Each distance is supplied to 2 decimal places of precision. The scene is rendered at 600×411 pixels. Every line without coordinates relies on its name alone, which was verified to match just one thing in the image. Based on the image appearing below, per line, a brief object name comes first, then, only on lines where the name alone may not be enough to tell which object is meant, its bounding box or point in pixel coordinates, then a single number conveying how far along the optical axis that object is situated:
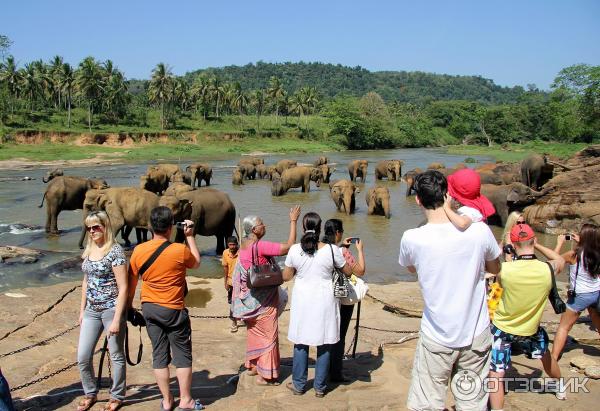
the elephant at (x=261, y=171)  37.69
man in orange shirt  4.66
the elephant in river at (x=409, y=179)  26.97
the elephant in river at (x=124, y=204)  14.12
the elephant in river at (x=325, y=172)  34.01
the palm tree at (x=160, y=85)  78.50
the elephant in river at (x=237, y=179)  33.84
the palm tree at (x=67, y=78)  73.12
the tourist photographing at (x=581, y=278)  5.46
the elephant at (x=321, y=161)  40.44
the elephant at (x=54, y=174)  21.29
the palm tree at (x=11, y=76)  70.12
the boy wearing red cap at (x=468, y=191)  4.62
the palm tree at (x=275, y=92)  97.19
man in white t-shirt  3.51
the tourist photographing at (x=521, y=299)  4.59
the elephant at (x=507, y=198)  18.64
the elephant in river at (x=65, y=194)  17.27
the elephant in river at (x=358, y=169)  36.22
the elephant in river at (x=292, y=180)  28.67
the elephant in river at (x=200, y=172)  32.56
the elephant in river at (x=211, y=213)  13.64
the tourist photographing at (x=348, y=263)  5.08
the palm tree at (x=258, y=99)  93.94
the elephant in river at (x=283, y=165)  35.57
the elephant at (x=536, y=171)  26.19
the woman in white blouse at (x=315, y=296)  4.89
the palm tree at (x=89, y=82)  70.56
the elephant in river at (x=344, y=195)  21.88
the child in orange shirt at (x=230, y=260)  7.84
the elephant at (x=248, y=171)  36.68
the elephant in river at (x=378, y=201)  20.84
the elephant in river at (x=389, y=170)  36.02
